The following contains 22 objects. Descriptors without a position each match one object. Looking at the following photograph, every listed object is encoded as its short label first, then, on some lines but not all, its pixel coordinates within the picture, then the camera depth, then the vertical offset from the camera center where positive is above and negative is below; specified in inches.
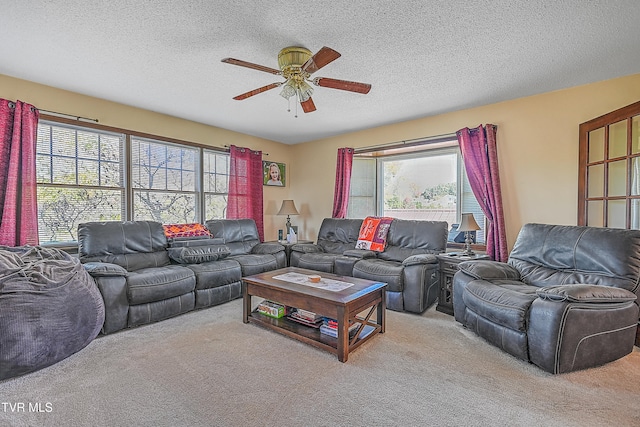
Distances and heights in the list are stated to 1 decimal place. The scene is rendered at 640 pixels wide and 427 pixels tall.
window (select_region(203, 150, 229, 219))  186.2 +15.5
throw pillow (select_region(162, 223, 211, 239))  150.5 -12.5
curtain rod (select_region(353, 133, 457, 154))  158.3 +38.7
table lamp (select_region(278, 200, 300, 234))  206.4 -1.1
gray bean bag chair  75.3 -29.7
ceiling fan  89.8 +41.2
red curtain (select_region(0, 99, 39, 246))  112.7 +12.9
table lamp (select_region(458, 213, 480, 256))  127.3 -7.7
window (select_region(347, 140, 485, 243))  162.7 +13.5
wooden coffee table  86.3 -31.9
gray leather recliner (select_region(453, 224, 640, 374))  76.8 -26.3
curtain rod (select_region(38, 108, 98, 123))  125.0 +40.5
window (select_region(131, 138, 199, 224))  156.0 +14.6
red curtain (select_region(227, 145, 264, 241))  193.2 +14.7
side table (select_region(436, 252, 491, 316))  124.6 -28.9
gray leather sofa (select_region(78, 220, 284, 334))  105.2 -27.2
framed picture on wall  217.3 +25.9
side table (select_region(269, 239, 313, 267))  177.0 -26.4
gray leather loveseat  126.0 -26.1
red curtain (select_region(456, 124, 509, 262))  139.3 +15.4
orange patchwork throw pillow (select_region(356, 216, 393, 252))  161.3 -14.7
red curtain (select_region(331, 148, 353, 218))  197.2 +18.3
